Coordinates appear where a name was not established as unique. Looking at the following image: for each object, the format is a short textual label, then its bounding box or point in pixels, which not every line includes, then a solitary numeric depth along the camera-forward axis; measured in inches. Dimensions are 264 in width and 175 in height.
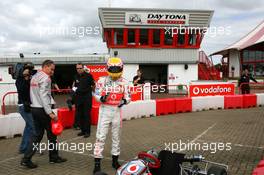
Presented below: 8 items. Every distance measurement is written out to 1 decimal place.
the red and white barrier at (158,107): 317.7
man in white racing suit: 203.9
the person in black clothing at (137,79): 477.3
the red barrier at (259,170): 124.8
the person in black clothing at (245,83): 600.7
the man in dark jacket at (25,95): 228.4
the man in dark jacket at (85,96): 316.5
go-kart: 154.2
